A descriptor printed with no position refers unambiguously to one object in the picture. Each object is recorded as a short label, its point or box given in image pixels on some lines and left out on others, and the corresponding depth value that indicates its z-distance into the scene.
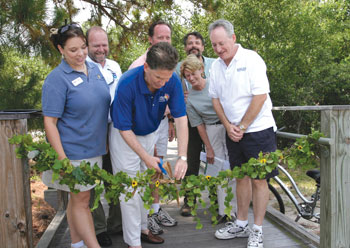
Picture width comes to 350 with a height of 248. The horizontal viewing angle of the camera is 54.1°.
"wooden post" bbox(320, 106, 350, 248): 2.06
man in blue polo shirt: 1.93
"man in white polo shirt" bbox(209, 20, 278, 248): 2.44
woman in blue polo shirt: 2.01
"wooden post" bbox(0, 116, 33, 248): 1.85
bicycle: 3.84
